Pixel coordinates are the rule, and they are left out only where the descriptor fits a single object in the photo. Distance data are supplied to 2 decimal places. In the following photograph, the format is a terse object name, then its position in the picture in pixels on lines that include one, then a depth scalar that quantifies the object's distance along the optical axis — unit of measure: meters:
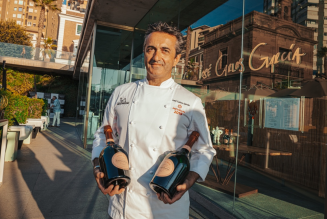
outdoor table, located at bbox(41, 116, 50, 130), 11.94
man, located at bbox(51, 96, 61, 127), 13.69
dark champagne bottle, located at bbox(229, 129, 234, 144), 3.36
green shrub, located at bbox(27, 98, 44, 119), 10.33
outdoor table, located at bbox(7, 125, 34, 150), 6.01
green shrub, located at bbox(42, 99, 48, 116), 13.32
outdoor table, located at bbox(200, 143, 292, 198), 2.96
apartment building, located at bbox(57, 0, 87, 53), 38.06
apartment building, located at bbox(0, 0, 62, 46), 92.79
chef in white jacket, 1.25
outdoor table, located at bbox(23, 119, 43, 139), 9.04
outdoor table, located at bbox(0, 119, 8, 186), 4.05
